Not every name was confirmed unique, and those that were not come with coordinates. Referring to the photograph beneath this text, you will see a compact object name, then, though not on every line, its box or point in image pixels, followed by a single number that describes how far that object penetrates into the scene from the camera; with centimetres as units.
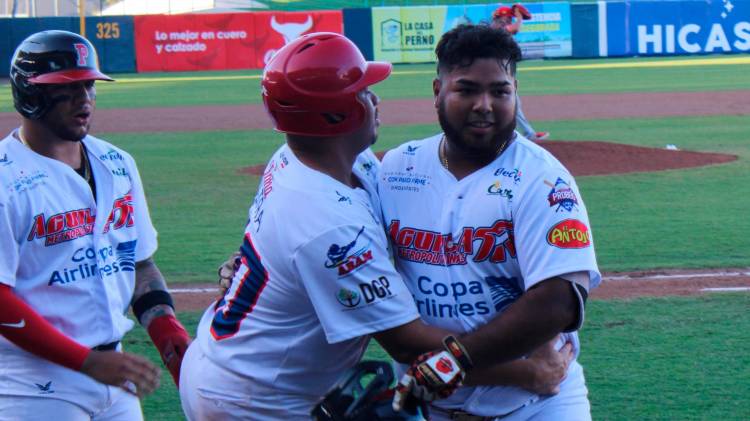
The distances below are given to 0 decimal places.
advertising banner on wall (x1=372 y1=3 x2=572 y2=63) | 3900
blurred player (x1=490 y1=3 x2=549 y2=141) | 1391
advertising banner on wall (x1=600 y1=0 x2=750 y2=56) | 3891
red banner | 3906
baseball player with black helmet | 332
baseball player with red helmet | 271
